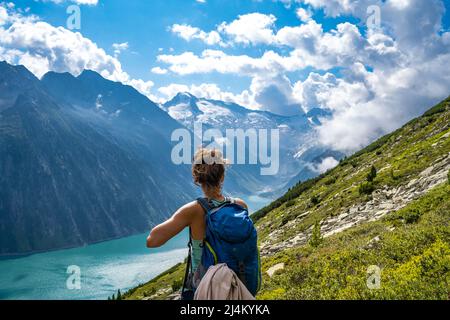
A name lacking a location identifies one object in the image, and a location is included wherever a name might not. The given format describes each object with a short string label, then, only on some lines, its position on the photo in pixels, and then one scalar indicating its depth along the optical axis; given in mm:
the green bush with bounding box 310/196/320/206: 35125
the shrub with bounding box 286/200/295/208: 46950
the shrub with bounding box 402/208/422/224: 15302
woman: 5297
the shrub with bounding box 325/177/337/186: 44597
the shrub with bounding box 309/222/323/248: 17406
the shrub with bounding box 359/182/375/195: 25859
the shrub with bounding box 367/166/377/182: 27438
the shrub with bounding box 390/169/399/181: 25231
